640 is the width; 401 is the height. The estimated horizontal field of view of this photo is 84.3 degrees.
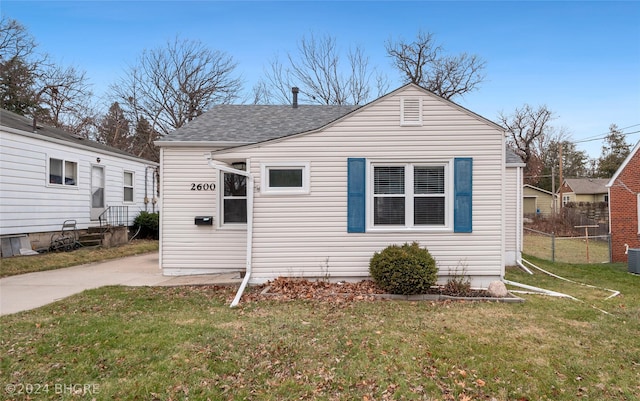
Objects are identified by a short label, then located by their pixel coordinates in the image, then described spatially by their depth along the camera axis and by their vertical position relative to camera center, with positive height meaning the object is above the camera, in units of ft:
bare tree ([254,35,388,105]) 70.08 +26.23
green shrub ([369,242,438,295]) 19.60 -3.81
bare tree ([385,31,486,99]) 81.50 +32.34
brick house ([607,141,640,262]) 45.01 -0.44
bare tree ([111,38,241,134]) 78.64 +26.02
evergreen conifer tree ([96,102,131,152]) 83.30 +17.46
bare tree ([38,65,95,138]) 71.41 +21.90
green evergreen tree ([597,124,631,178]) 129.59 +19.91
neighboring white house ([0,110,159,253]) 31.48 +2.38
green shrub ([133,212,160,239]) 47.21 -2.99
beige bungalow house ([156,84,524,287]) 22.16 +0.77
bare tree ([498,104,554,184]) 123.34 +27.27
